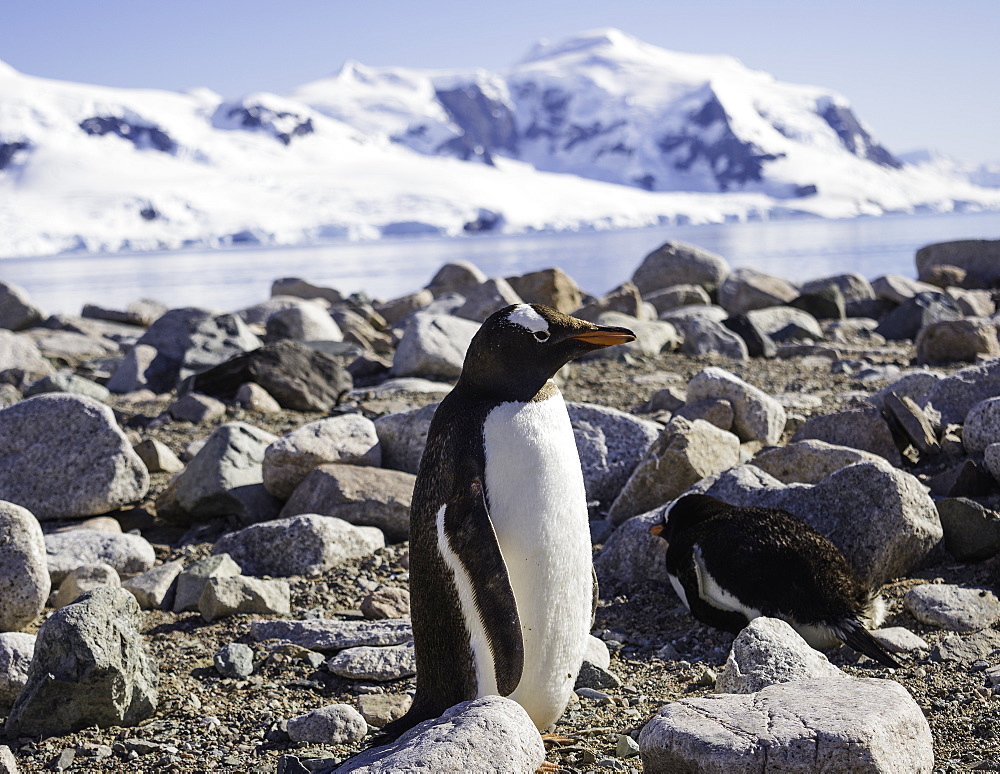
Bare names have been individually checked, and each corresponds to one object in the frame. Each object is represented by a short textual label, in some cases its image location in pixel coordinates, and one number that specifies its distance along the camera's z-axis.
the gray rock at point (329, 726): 3.31
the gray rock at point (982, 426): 5.11
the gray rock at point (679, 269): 17.61
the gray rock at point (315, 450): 5.79
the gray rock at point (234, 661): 3.83
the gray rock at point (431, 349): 9.00
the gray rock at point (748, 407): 6.20
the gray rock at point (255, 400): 7.95
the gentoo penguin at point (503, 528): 2.84
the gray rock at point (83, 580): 4.61
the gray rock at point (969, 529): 4.30
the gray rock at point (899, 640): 3.67
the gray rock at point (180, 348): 9.72
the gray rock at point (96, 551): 4.90
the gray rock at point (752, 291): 14.57
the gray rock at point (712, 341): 10.27
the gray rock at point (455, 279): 19.42
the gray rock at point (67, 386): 9.09
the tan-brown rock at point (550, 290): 13.90
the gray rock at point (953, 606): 3.81
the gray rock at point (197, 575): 4.53
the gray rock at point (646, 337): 9.92
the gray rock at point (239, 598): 4.36
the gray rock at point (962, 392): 6.17
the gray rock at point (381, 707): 3.46
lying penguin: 3.71
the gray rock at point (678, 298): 15.14
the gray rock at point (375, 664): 3.74
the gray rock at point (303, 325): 12.16
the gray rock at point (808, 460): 5.11
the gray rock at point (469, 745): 2.36
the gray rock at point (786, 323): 11.66
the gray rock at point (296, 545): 4.95
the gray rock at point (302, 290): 21.89
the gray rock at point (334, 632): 3.98
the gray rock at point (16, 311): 16.48
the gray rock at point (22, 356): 11.02
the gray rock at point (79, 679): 3.36
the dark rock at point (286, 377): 8.13
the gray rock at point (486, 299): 13.00
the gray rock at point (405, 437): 6.00
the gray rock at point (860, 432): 5.54
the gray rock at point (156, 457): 6.63
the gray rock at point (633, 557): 4.62
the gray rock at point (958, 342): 8.79
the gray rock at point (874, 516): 4.21
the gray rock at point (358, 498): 5.35
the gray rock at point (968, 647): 3.60
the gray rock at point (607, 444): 5.67
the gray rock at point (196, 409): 7.88
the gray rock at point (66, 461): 5.70
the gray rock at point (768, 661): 3.20
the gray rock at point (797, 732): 2.44
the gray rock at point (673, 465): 5.17
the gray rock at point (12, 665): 3.58
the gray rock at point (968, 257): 17.39
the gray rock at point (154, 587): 4.61
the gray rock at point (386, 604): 4.38
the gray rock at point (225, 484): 5.72
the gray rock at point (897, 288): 14.54
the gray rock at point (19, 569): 4.18
